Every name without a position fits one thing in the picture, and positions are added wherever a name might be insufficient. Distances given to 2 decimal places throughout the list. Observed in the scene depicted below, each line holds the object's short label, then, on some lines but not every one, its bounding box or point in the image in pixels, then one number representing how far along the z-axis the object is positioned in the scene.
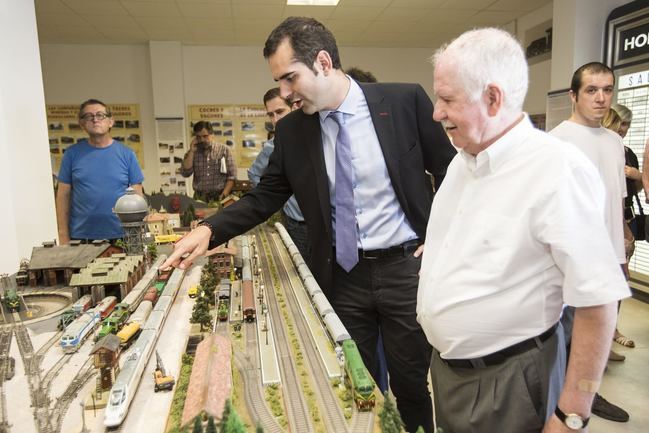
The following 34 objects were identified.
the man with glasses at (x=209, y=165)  7.03
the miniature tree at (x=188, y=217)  5.48
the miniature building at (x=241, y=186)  7.34
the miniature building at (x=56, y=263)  3.32
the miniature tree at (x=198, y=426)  1.41
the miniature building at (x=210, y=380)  1.59
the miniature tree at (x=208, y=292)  2.77
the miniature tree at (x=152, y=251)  3.98
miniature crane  1.91
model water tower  3.52
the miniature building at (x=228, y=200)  5.84
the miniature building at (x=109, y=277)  2.95
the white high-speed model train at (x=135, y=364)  1.69
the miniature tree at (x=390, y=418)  1.50
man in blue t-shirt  4.39
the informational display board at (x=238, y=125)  11.20
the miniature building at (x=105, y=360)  1.92
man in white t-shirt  3.34
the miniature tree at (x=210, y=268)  3.31
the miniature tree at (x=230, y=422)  1.45
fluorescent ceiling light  7.96
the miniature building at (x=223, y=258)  3.39
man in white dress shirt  1.34
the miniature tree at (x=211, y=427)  1.46
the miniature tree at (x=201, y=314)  2.48
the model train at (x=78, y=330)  2.30
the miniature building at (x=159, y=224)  4.82
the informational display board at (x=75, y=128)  10.76
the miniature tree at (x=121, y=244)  3.86
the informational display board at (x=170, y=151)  10.80
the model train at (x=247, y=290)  2.59
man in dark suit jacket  2.56
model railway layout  1.72
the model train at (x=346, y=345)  1.71
